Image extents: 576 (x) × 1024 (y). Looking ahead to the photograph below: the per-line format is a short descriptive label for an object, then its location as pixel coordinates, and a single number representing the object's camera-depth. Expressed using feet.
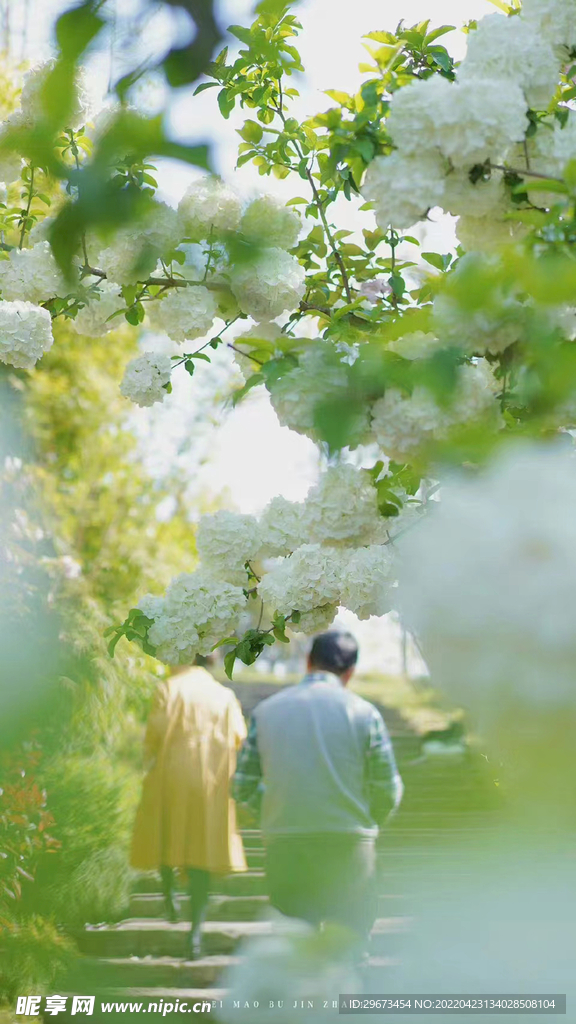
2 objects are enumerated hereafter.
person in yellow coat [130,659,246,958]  26.67
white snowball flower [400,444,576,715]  4.90
